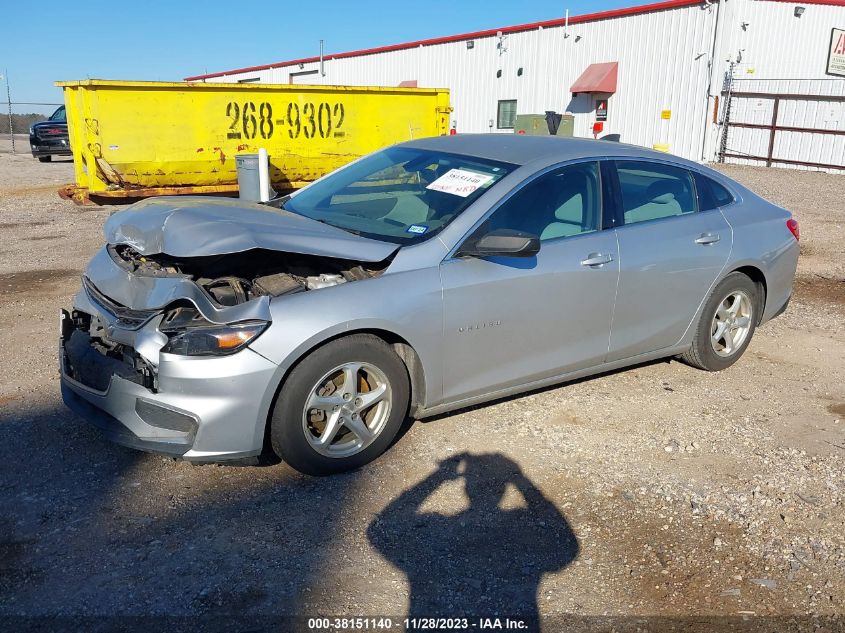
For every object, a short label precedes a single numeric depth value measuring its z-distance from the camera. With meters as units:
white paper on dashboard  4.25
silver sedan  3.42
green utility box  22.95
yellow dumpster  11.52
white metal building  20.72
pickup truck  23.03
